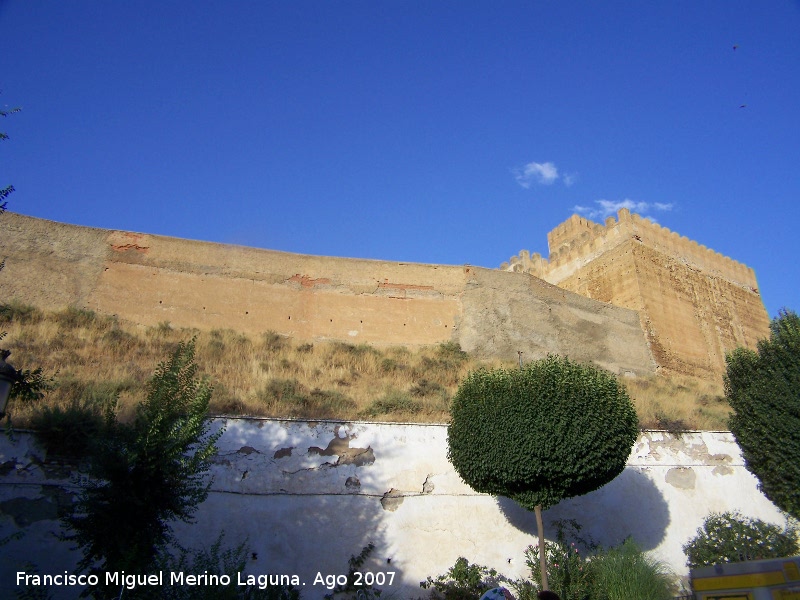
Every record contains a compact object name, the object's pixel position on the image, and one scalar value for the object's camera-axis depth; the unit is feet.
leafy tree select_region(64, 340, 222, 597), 20.45
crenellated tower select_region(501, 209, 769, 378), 75.51
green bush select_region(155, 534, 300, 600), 21.11
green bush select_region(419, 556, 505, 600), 27.32
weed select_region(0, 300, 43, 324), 47.06
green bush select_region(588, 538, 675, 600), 26.30
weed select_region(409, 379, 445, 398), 44.74
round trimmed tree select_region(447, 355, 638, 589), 26.45
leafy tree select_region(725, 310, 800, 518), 34.55
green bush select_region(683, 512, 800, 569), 31.04
